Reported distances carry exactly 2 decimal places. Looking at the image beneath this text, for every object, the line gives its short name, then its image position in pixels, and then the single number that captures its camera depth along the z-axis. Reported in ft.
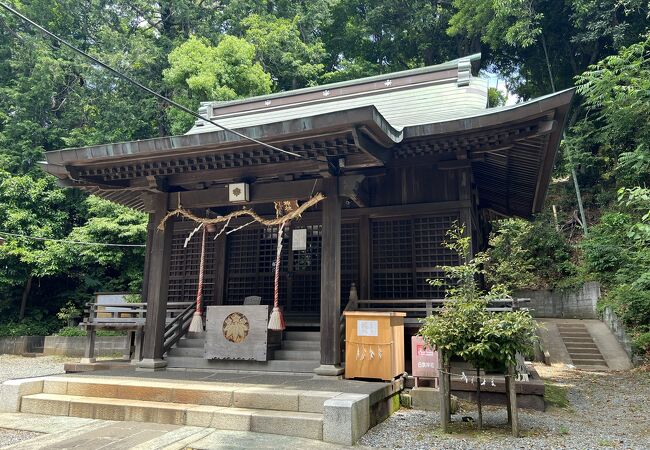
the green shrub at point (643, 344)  38.17
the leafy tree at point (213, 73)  62.69
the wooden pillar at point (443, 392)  17.33
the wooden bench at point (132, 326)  28.48
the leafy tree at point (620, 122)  43.04
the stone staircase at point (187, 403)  17.03
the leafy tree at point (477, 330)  16.29
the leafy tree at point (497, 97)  99.76
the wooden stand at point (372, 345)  21.56
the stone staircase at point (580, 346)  41.14
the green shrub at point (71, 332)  53.52
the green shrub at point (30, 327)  56.75
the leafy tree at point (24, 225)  54.44
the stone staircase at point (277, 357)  24.76
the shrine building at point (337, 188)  22.41
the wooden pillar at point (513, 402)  16.47
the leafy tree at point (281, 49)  73.00
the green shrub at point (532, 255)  60.29
